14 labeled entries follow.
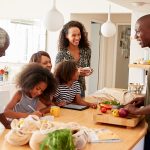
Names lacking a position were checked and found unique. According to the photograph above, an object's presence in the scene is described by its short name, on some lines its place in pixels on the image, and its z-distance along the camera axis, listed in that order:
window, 5.59
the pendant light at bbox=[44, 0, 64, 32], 2.33
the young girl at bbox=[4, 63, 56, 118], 2.01
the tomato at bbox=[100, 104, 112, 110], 2.04
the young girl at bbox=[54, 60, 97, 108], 2.44
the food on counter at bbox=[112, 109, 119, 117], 1.86
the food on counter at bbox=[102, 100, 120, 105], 2.25
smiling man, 1.70
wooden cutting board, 1.79
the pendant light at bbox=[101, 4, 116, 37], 3.40
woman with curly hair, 2.83
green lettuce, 1.24
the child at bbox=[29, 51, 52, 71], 2.62
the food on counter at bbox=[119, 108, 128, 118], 1.83
